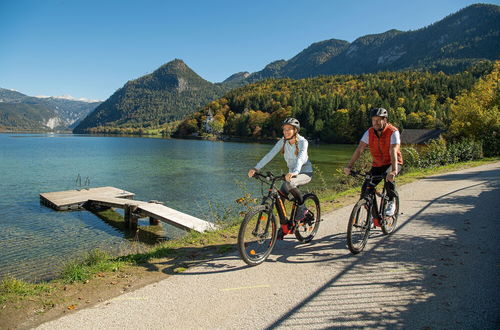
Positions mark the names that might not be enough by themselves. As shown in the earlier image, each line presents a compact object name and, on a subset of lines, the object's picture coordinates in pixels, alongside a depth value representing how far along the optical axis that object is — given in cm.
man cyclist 600
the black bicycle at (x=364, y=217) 568
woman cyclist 566
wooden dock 1376
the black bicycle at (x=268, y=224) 527
